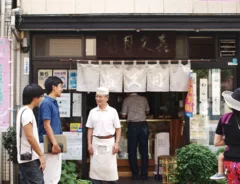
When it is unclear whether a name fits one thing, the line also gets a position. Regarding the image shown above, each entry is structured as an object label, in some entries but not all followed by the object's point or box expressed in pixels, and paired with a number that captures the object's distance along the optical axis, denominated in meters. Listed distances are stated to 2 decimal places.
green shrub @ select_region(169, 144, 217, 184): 7.65
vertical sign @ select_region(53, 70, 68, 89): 9.37
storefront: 8.85
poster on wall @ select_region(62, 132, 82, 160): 9.30
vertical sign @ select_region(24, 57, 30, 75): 9.21
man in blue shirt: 6.42
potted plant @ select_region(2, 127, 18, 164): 8.02
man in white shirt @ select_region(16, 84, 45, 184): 5.70
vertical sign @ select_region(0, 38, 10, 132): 8.87
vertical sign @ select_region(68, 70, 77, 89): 9.34
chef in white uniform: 7.54
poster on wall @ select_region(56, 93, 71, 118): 9.37
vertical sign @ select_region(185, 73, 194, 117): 9.09
